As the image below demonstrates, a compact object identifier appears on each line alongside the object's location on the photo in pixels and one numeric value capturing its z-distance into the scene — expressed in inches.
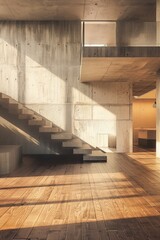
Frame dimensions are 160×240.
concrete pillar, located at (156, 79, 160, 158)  343.6
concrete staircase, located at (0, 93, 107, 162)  320.5
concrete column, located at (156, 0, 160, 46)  319.1
